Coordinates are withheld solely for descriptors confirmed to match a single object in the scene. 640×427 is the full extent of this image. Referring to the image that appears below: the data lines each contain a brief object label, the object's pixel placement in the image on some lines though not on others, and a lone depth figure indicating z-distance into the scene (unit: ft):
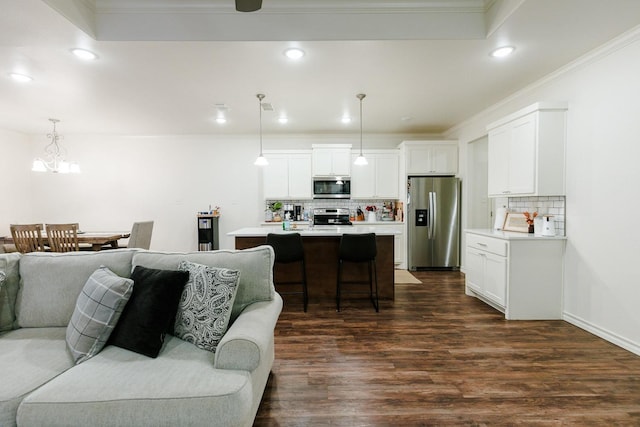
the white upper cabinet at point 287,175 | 18.13
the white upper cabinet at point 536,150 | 9.93
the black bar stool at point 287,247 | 10.78
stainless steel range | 18.54
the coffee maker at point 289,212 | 18.70
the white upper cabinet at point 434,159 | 17.26
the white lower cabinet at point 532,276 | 9.93
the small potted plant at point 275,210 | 18.36
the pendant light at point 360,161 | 13.44
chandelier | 18.37
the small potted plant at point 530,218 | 10.86
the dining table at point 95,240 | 13.41
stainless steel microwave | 18.31
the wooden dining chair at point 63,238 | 12.37
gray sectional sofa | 3.85
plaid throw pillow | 4.89
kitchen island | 12.09
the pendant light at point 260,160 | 12.63
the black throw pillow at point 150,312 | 4.83
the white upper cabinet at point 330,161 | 17.93
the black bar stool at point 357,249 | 10.79
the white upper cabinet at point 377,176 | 18.29
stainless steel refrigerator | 16.88
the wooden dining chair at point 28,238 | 12.33
